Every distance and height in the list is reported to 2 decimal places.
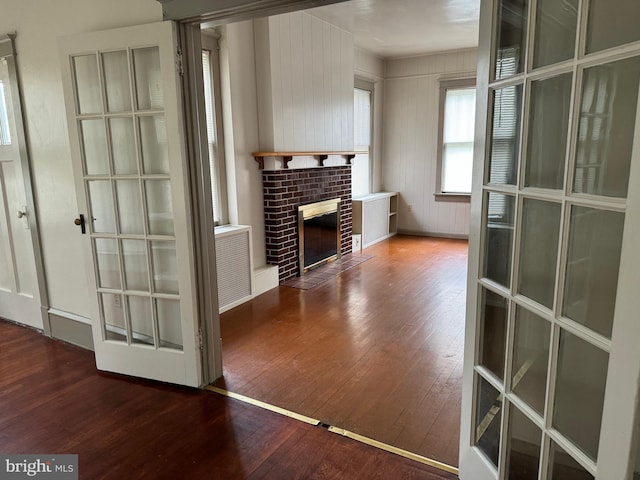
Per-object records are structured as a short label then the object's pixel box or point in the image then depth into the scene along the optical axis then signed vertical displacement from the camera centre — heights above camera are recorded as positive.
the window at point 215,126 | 3.95 +0.28
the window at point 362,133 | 6.60 +0.31
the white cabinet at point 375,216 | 6.36 -0.94
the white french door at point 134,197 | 2.38 -0.23
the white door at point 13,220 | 3.14 -0.46
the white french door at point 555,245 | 1.12 -0.28
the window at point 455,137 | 6.71 +0.23
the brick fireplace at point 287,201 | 4.56 -0.50
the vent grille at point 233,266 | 3.91 -0.99
